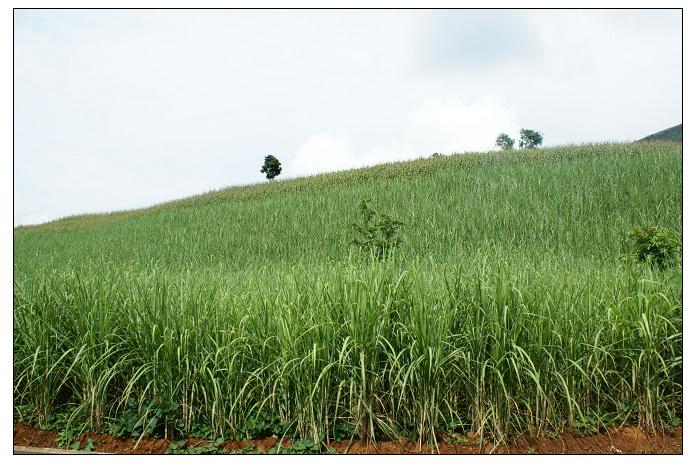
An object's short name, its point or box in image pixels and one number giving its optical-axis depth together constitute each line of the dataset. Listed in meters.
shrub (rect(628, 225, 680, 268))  5.73
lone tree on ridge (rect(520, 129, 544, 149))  48.00
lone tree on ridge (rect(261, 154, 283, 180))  41.62
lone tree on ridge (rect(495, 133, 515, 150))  43.87
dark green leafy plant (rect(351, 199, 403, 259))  6.68
